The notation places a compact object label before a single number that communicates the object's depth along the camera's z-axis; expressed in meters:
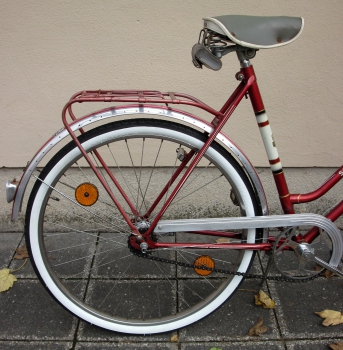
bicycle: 1.82
